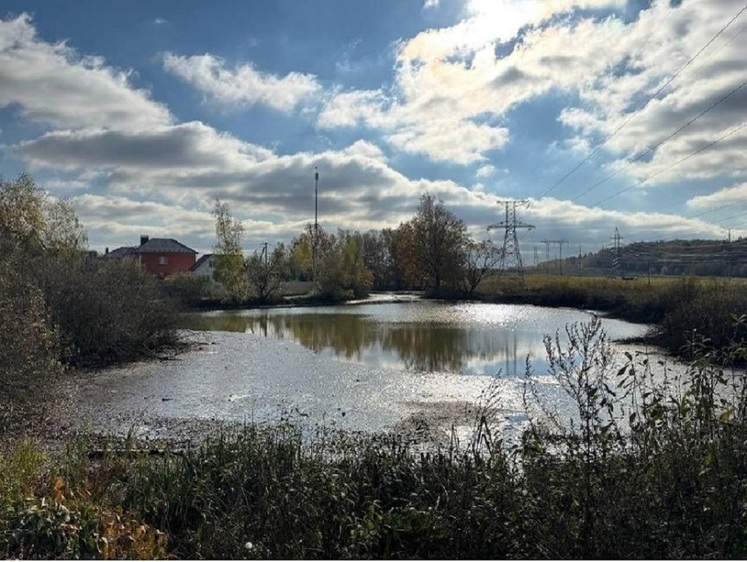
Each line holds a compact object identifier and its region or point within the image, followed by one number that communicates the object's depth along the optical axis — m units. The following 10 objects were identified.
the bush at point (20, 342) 8.25
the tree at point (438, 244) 57.34
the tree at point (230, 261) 48.01
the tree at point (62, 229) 33.32
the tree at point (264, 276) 50.50
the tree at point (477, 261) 57.66
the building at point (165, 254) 74.19
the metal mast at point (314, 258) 57.86
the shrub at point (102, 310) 16.62
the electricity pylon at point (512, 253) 58.62
